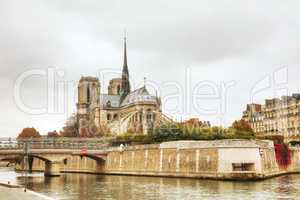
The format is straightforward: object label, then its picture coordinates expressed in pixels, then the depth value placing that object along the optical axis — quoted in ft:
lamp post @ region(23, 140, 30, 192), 199.93
